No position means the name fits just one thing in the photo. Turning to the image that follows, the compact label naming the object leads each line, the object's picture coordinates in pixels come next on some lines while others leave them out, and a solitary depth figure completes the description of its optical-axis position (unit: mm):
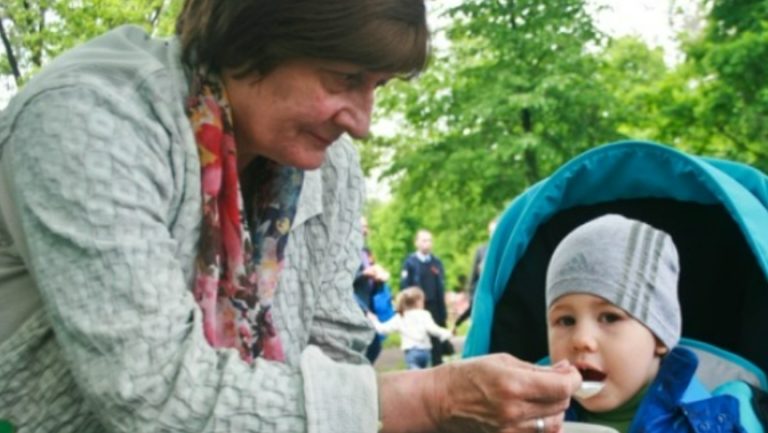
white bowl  1976
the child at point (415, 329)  10656
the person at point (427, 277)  13039
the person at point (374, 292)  9234
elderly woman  1565
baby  2641
